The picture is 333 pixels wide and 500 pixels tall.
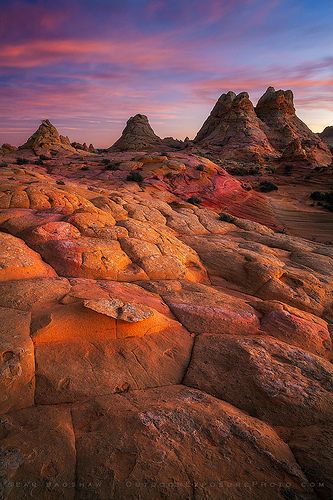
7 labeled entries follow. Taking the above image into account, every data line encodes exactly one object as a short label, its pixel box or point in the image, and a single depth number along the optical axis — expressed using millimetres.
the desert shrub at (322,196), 25391
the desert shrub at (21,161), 29769
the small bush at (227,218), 15773
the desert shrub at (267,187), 28953
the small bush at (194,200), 21875
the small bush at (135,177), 23766
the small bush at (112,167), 26575
